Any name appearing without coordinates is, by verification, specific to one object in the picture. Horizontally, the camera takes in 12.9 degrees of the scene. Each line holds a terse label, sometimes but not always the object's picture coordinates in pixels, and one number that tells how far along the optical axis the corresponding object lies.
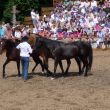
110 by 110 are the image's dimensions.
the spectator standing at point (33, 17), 31.85
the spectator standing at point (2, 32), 28.37
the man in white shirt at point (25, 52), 16.56
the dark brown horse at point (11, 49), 17.31
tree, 34.50
